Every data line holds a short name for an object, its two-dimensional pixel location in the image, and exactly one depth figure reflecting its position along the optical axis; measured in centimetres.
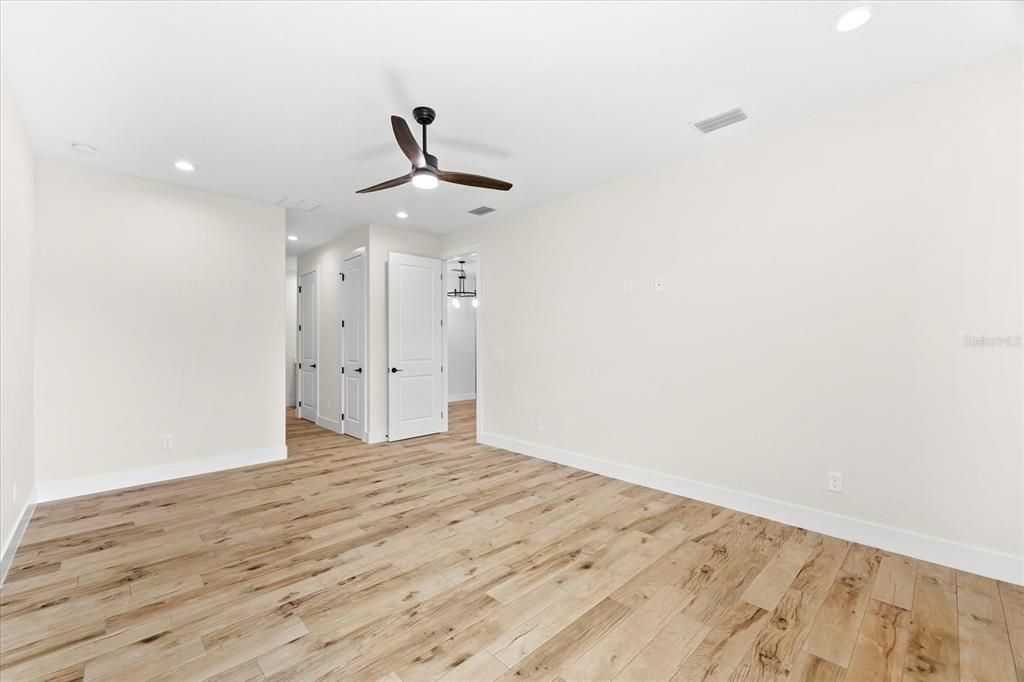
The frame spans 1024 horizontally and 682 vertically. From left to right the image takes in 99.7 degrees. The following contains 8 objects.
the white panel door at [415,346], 561
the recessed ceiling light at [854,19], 204
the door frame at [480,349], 555
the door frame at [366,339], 552
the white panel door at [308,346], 693
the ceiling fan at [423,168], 255
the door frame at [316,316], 682
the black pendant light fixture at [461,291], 871
